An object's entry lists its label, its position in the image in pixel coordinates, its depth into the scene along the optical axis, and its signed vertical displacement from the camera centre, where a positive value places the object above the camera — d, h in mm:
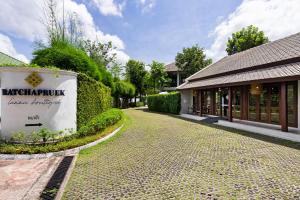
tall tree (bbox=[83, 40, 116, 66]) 34238 +9713
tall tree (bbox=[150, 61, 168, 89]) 32594 +5073
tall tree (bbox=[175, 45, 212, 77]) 31969 +7348
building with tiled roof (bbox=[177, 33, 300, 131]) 9992 +1134
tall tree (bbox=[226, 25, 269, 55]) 32000 +11009
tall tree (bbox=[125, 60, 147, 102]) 36812 +5734
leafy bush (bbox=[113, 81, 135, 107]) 31197 +1957
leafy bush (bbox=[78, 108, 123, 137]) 8719 -1151
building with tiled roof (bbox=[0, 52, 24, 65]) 17291 +4192
